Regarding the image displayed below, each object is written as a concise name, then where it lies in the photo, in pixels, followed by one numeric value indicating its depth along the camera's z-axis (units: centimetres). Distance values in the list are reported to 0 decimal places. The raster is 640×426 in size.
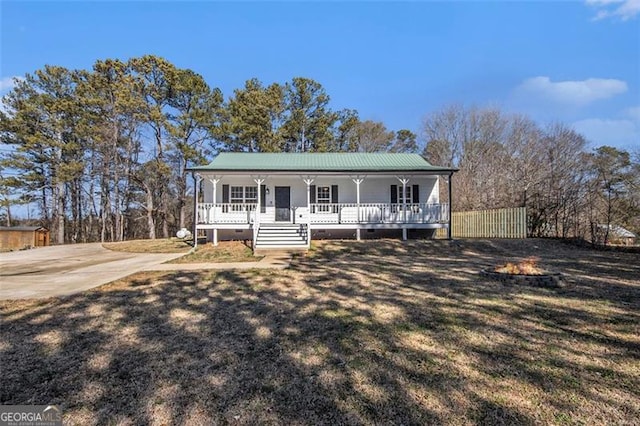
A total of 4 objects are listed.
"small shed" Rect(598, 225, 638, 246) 1440
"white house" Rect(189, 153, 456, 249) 1612
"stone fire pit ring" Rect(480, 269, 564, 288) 643
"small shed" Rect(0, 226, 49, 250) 2042
